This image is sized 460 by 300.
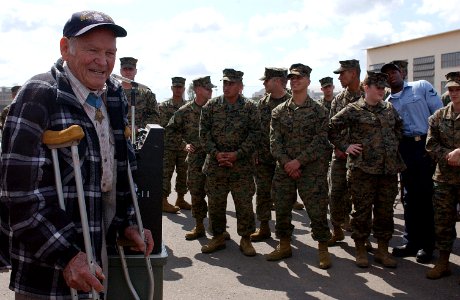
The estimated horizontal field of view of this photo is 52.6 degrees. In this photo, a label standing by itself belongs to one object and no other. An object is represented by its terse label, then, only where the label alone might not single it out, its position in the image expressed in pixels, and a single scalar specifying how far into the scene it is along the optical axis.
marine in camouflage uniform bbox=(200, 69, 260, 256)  5.82
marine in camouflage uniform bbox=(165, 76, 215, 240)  6.56
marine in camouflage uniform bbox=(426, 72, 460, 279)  4.85
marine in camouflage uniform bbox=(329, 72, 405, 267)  5.15
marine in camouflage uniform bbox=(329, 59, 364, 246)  6.12
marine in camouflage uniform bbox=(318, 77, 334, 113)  10.87
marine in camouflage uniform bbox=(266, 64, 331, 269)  5.29
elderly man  1.81
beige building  30.50
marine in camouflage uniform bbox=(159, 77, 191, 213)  8.14
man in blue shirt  5.53
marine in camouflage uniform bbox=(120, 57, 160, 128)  7.71
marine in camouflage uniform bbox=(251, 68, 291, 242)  6.50
